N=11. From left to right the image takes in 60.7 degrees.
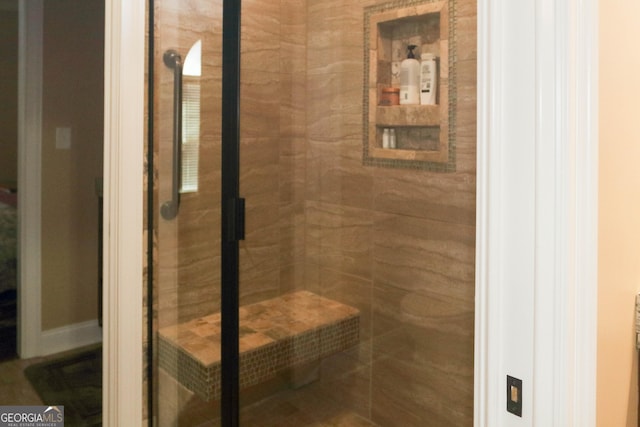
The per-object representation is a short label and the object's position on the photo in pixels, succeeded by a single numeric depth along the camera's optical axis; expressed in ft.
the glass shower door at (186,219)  5.32
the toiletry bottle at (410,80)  5.92
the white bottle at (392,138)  6.21
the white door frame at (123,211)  4.79
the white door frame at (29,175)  9.24
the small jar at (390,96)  6.23
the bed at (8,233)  10.23
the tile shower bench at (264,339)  5.62
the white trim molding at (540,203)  2.27
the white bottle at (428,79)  5.66
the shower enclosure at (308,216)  5.38
